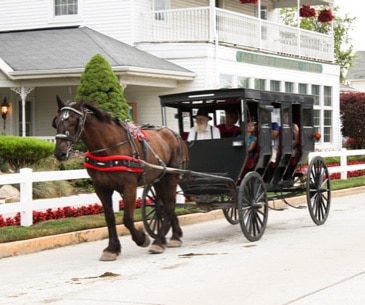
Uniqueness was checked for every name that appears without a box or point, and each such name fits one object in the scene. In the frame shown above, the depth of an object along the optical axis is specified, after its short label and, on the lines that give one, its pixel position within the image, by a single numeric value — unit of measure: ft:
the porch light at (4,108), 94.63
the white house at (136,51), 86.07
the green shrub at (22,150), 65.31
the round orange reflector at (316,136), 50.97
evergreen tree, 77.41
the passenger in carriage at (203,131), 45.55
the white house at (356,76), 257.14
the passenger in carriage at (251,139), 44.21
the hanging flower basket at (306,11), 116.47
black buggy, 43.11
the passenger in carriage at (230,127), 45.85
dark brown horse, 36.37
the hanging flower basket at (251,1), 99.69
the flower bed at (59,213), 45.85
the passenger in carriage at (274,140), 46.73
